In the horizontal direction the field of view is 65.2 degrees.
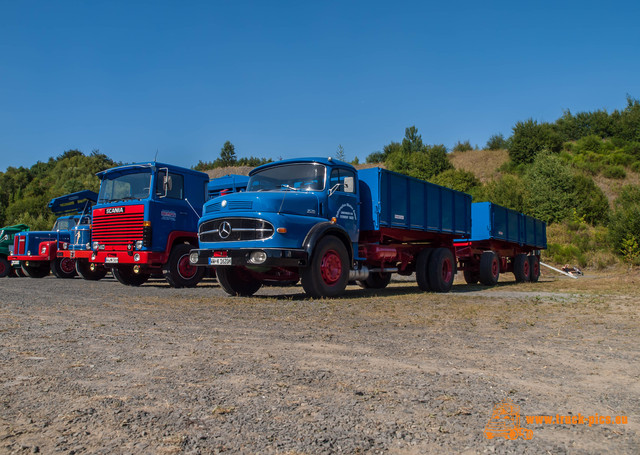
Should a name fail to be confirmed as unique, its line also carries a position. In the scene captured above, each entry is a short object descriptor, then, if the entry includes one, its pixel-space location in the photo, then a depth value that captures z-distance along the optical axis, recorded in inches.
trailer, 623.2
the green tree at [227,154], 3267.7
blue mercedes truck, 347.9
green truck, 802.2
